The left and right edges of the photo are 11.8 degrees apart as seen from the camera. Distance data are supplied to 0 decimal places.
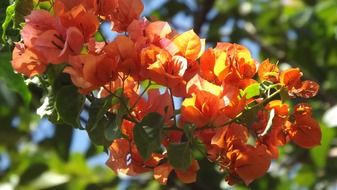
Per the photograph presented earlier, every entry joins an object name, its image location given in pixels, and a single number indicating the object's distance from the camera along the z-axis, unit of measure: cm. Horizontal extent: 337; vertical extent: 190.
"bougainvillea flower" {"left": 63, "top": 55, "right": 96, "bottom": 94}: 181
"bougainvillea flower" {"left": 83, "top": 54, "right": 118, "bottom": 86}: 180
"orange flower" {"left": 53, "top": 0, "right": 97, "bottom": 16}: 185
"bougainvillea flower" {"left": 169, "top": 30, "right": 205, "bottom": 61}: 187
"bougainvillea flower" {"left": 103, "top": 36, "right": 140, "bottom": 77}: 182
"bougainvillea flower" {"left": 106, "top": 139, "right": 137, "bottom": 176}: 186
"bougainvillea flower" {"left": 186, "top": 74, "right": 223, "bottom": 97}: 182
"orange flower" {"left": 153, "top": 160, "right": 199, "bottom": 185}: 184
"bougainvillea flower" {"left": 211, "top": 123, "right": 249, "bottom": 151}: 180
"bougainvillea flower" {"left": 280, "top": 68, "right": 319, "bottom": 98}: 186
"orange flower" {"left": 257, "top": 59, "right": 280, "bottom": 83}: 187
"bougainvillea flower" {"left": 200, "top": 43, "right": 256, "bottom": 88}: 186
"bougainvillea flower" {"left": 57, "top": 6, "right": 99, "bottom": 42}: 184
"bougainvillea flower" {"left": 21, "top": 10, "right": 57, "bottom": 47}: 182
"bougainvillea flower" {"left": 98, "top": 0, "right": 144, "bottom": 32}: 191
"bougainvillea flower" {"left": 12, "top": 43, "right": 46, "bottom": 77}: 182
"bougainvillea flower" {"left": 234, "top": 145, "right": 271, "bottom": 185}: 182
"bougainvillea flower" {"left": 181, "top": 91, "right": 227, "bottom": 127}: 180
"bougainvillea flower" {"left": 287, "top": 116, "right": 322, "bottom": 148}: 186
